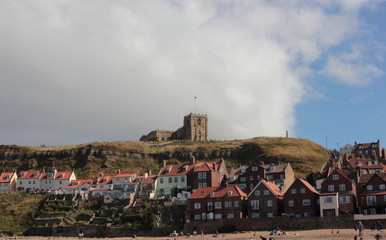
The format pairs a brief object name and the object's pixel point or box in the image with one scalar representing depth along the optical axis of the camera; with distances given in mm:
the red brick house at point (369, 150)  112750
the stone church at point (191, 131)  154100
